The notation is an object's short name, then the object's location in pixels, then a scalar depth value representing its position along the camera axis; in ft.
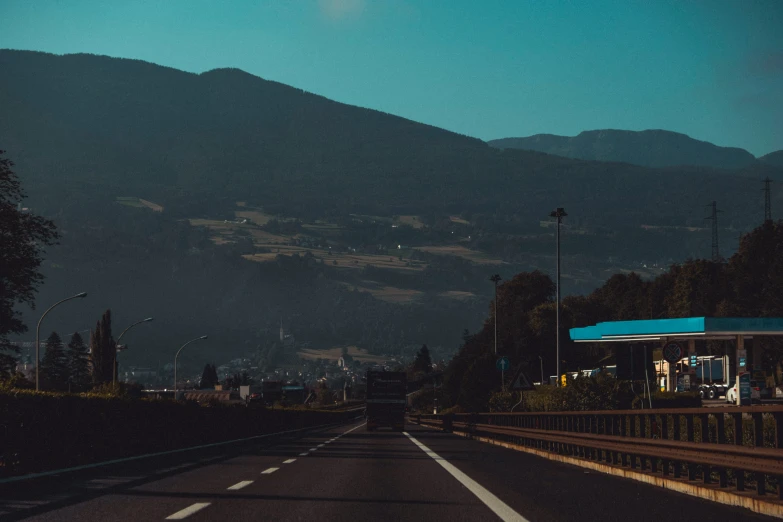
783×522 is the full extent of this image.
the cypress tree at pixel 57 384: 514.27
